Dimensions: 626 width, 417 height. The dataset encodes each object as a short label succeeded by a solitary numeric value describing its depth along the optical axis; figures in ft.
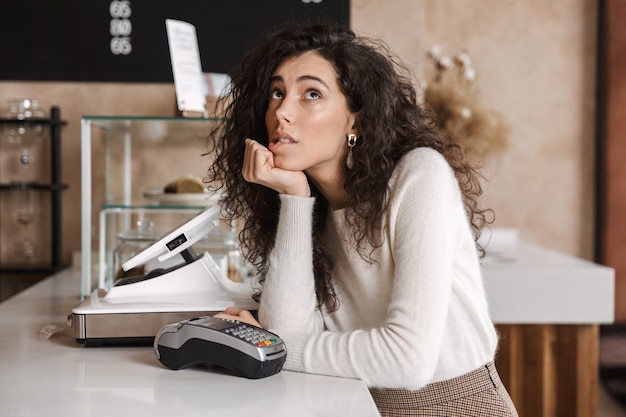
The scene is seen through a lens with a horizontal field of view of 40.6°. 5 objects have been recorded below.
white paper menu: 6.85
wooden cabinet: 8.36
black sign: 8.71
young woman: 4.00
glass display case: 6.49
